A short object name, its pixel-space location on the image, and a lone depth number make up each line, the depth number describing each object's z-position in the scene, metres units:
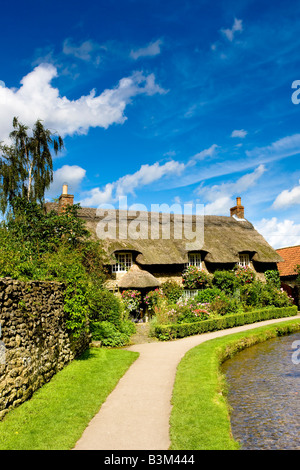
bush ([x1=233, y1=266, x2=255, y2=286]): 24.19
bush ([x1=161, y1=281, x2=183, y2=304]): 21.39
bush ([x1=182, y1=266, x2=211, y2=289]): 22.53
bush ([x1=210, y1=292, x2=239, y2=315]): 20.33
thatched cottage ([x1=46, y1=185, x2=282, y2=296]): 20.73
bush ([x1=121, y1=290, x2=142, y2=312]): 19.03
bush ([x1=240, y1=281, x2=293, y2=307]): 23.25
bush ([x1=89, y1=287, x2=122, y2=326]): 15.46
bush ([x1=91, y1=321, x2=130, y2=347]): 14.30
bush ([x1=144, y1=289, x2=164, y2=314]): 19.61
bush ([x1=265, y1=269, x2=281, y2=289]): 26.33
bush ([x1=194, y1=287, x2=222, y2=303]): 20.86
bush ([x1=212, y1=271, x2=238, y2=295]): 22.97
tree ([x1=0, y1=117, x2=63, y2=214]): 20.91
